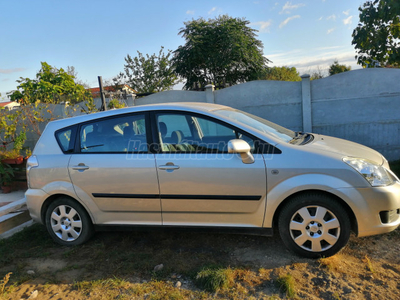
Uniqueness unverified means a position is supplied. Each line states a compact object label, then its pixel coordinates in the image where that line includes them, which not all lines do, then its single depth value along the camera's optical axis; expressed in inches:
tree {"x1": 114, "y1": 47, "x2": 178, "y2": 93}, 843.4
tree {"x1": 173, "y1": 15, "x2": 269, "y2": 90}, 817.5
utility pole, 263.3
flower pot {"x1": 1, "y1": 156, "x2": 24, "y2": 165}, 241.5
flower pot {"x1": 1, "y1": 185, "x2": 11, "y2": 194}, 240.2
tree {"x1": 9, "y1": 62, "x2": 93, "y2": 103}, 371.2
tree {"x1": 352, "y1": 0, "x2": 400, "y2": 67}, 282.7
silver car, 118.3
